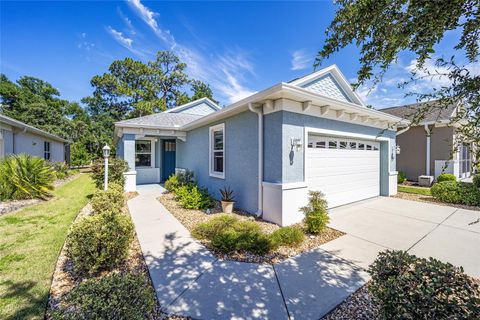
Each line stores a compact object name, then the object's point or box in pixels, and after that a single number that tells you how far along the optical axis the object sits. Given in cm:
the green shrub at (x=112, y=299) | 180
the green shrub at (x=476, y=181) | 679
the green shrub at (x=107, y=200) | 575
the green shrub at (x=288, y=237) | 433
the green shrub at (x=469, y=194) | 738
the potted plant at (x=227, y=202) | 666
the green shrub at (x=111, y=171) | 859
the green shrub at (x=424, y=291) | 164
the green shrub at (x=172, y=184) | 964
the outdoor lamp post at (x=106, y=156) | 785
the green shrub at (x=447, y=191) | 782
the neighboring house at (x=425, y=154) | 1199
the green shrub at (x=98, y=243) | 324
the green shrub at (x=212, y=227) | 476
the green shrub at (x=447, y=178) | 1087
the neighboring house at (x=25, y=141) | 1015
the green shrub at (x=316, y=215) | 489
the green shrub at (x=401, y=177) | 1272
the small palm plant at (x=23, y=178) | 777
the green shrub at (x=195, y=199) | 718
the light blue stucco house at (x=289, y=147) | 555
